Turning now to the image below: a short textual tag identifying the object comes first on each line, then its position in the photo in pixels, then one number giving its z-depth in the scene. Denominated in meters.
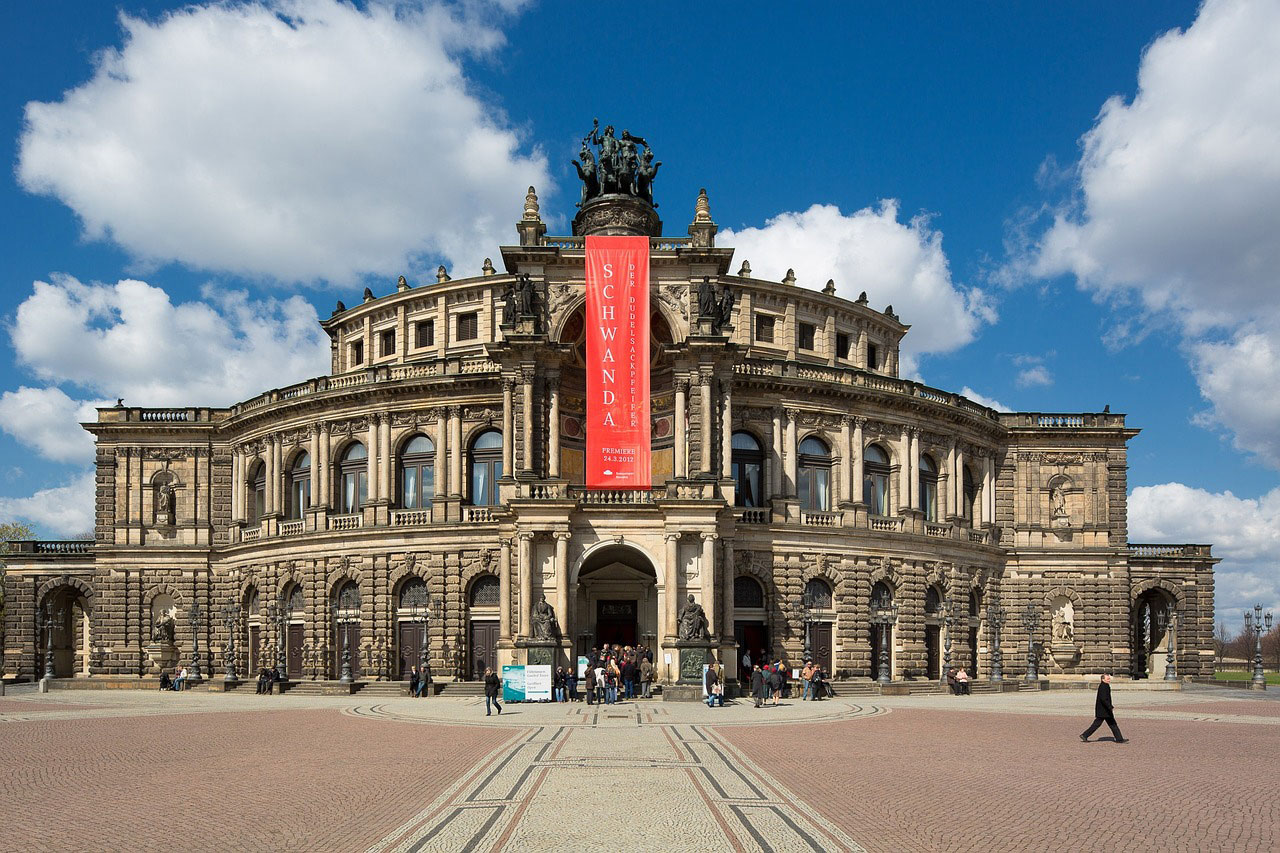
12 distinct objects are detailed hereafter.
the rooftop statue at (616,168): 59.25
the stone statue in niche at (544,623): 46.41
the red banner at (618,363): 49.72
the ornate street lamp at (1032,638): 58.16
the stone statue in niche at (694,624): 45.59
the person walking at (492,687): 36.16
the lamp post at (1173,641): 64.69
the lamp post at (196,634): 59.16
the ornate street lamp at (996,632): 58.03
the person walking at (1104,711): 27.00
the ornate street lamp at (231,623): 62.00
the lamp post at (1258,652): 59.47
